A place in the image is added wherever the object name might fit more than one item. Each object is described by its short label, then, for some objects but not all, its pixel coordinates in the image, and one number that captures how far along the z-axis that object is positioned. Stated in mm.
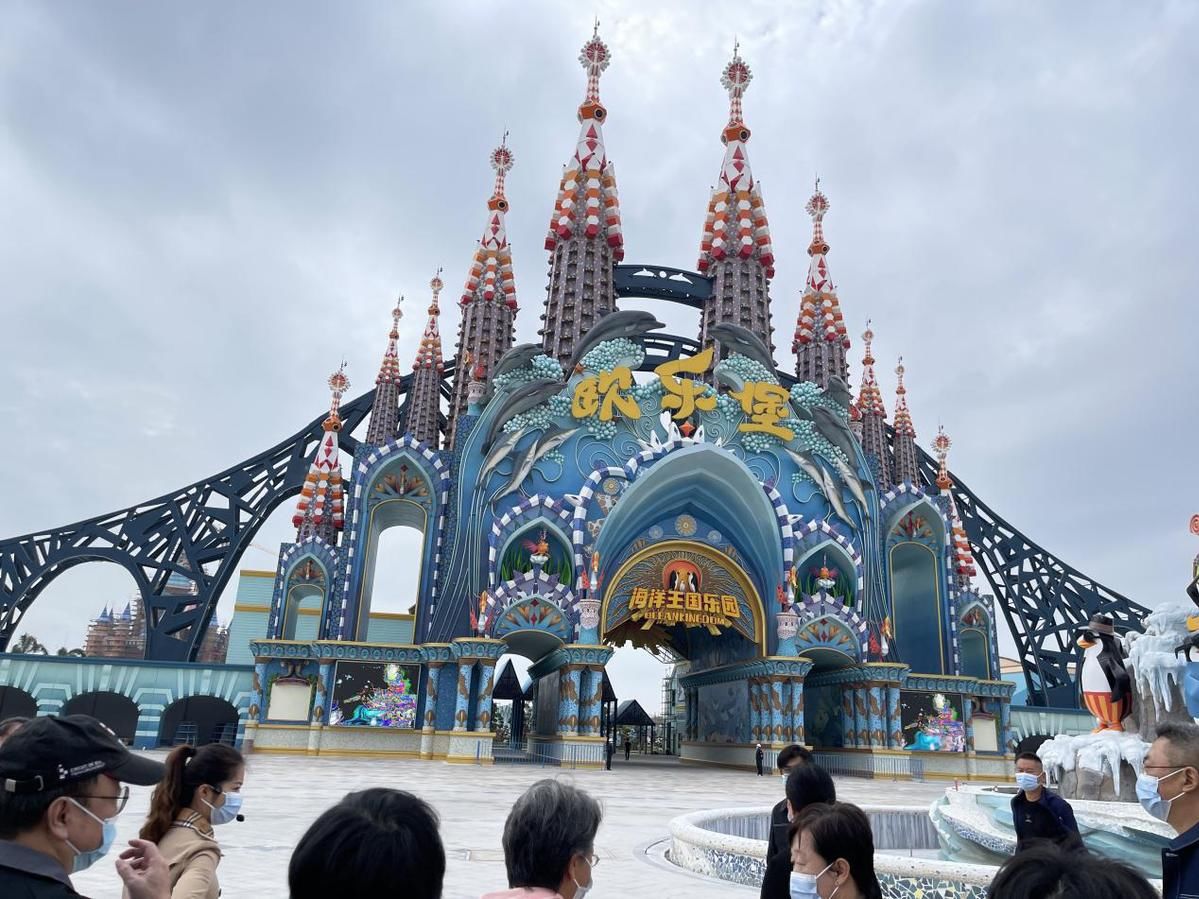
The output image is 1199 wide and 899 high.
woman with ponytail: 3322
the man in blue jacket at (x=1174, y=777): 3457
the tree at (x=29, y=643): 61156
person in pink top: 2746
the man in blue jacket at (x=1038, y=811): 5543
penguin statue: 11609
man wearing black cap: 2350
